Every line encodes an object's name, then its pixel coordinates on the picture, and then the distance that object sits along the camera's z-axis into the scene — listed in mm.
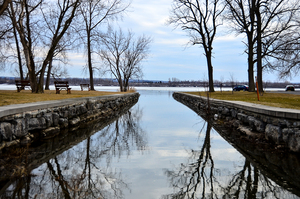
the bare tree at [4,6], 11830
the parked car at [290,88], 43562
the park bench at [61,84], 19930
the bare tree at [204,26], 27578
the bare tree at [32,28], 18273
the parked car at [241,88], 44731
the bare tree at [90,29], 25497
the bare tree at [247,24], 24752
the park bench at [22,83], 19875
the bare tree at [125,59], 37062
